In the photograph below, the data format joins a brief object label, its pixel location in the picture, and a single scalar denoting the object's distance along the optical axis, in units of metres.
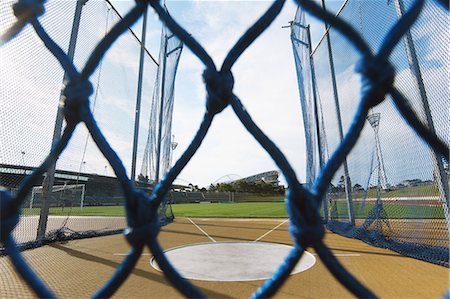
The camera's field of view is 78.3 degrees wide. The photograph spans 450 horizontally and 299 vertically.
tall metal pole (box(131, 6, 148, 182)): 5.37
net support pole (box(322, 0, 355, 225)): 4.52
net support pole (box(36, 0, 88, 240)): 3.63
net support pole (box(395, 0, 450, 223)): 2.31
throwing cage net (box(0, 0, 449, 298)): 0.42
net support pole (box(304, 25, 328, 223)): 5.49
